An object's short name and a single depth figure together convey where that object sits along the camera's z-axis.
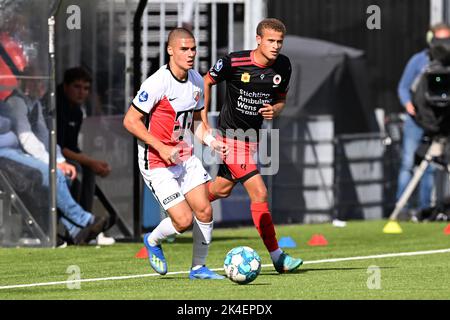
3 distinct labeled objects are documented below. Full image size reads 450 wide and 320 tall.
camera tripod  20.20
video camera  19.95
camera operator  20.39
